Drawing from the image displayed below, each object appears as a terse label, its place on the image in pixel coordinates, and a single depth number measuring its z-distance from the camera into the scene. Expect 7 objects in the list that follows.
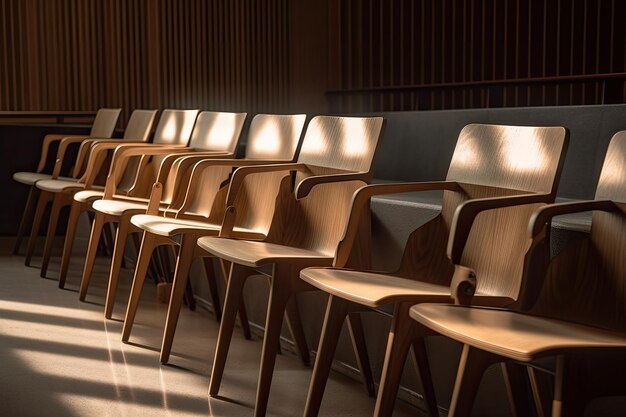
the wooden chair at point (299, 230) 2.99
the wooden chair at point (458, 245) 2.43
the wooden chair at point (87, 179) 5.39
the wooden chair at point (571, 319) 1.93
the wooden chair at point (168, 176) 4.28
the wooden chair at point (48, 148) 6.09
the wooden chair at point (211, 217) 3.68
